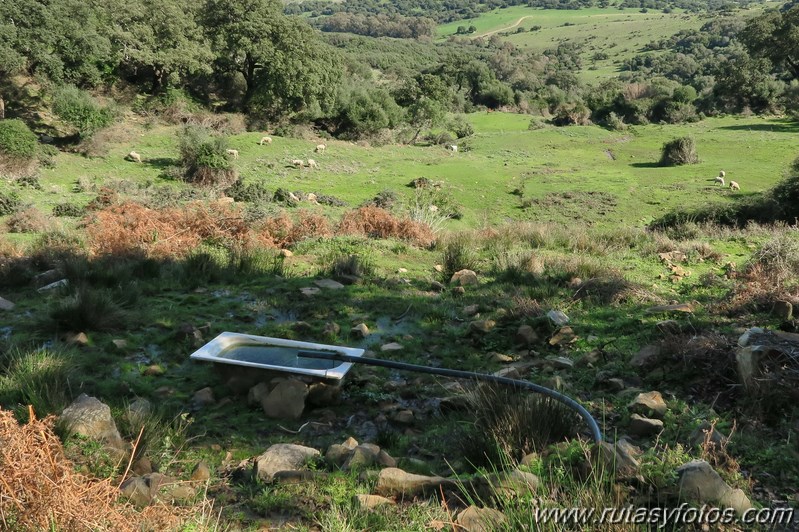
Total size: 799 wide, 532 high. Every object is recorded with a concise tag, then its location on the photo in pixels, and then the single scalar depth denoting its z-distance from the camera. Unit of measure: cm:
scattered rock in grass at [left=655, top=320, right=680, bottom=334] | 562
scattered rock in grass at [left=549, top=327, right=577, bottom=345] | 595
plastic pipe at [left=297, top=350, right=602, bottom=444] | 354
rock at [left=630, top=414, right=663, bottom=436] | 386
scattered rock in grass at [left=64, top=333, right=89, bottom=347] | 554
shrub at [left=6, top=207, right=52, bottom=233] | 1165
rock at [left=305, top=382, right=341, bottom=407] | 471
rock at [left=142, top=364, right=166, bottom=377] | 516
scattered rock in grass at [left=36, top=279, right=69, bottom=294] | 719
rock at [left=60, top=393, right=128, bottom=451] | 359
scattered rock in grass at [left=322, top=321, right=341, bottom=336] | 623
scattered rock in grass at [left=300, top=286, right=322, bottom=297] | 749
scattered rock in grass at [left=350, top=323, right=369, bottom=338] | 636
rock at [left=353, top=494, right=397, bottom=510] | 302
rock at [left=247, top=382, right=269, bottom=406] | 468
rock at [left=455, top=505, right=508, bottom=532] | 259
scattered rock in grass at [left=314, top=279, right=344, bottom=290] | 790
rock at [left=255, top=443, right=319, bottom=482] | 350
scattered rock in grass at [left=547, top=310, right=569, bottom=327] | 617
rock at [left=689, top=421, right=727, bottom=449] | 335
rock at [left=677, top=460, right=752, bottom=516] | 267
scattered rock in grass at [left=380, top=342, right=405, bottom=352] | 598
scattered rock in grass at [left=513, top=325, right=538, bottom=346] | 604
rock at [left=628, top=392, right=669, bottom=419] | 407
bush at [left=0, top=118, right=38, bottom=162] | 1681
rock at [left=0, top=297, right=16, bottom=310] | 654
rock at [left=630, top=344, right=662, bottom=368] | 507
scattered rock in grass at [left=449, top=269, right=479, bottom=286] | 858
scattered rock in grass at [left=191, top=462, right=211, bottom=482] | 346
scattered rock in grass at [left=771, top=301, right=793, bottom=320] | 572
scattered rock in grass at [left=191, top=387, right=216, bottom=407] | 474
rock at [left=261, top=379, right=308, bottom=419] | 456
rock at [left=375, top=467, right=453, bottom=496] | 322
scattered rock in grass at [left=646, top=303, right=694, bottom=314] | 642
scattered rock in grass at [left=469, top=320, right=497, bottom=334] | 631
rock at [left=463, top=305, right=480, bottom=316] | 713
